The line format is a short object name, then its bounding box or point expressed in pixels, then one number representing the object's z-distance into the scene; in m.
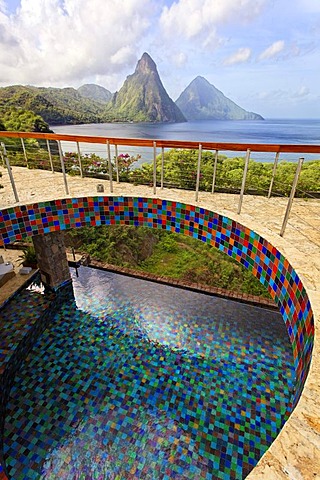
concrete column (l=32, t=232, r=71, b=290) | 5.22
